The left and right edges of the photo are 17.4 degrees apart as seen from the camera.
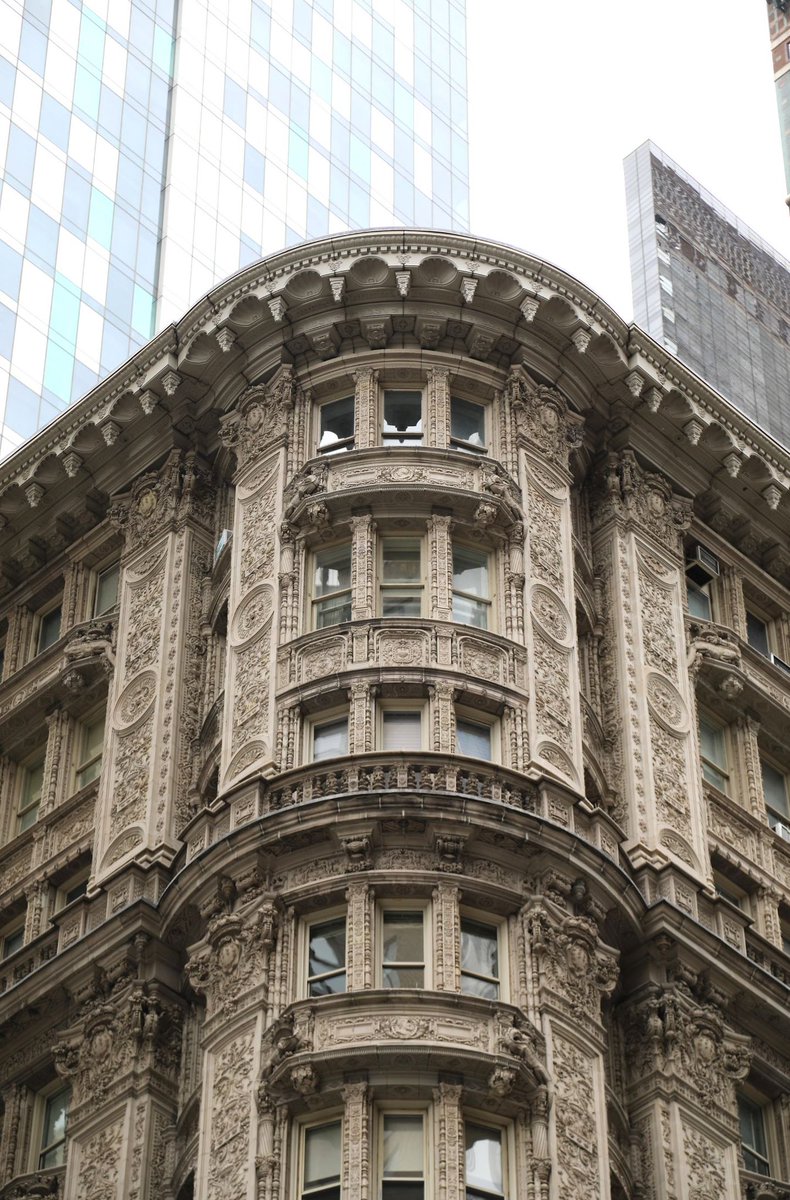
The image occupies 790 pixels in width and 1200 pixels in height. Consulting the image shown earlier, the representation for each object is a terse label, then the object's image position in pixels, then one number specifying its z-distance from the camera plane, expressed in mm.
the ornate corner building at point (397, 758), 40344
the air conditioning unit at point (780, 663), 55250
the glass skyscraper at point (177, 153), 86562
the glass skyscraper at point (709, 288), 92875
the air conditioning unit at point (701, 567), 54500
